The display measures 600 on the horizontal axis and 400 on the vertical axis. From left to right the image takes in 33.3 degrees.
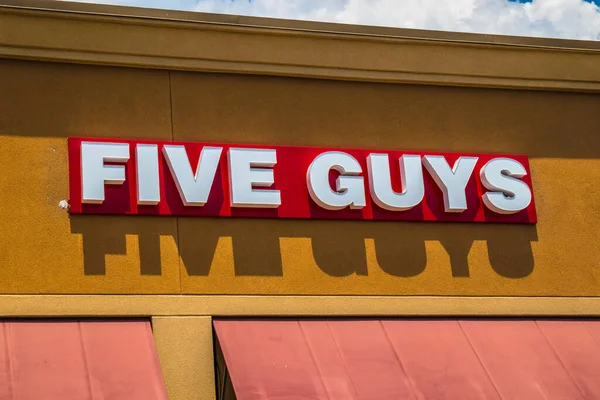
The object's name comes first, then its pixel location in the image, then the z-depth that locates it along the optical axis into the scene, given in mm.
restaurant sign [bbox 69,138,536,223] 11555
